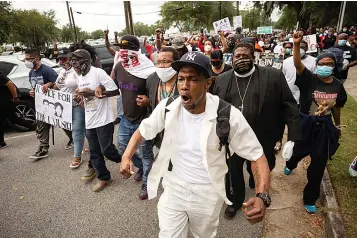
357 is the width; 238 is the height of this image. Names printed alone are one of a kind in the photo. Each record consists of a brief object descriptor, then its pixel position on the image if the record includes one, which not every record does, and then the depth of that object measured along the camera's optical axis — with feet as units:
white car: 21.08
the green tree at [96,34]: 360.56
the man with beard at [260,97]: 9.24
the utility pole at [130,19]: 54.51
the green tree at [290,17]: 165.07
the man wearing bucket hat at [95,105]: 11.97
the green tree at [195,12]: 190.08
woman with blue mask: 10.12
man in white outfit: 5.94
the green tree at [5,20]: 77.25
